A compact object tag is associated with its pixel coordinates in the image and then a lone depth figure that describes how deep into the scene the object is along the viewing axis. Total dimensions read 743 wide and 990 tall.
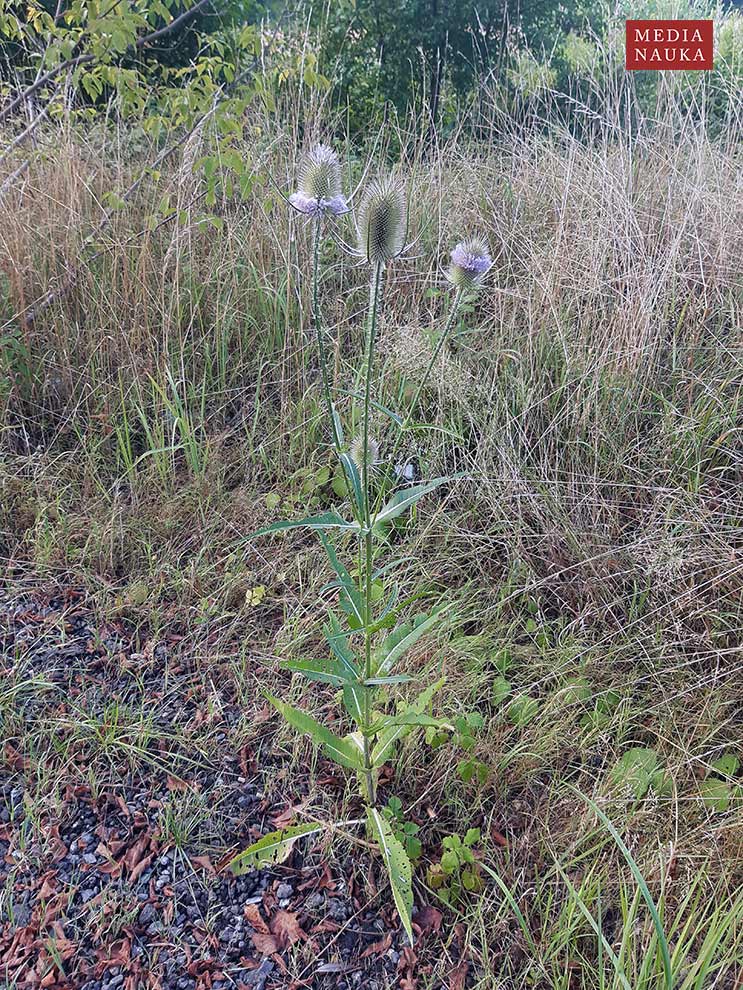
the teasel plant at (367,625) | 1.36
